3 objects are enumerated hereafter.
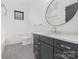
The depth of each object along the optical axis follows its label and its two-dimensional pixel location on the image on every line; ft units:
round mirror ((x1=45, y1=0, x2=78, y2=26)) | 5.06
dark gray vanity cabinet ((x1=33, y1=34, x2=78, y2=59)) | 2.73
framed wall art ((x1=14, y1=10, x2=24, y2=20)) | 12.85
